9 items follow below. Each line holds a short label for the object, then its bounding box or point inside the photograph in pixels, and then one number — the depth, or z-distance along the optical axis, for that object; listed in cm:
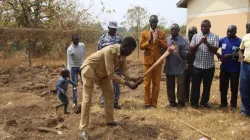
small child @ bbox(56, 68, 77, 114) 594
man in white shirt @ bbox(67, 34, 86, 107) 651
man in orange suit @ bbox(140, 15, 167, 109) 620
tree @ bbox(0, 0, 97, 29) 1838
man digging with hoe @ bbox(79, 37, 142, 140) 458
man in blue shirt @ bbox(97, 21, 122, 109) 624
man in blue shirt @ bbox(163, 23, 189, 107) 637
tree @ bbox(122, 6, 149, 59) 2756
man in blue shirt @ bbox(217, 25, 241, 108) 604
